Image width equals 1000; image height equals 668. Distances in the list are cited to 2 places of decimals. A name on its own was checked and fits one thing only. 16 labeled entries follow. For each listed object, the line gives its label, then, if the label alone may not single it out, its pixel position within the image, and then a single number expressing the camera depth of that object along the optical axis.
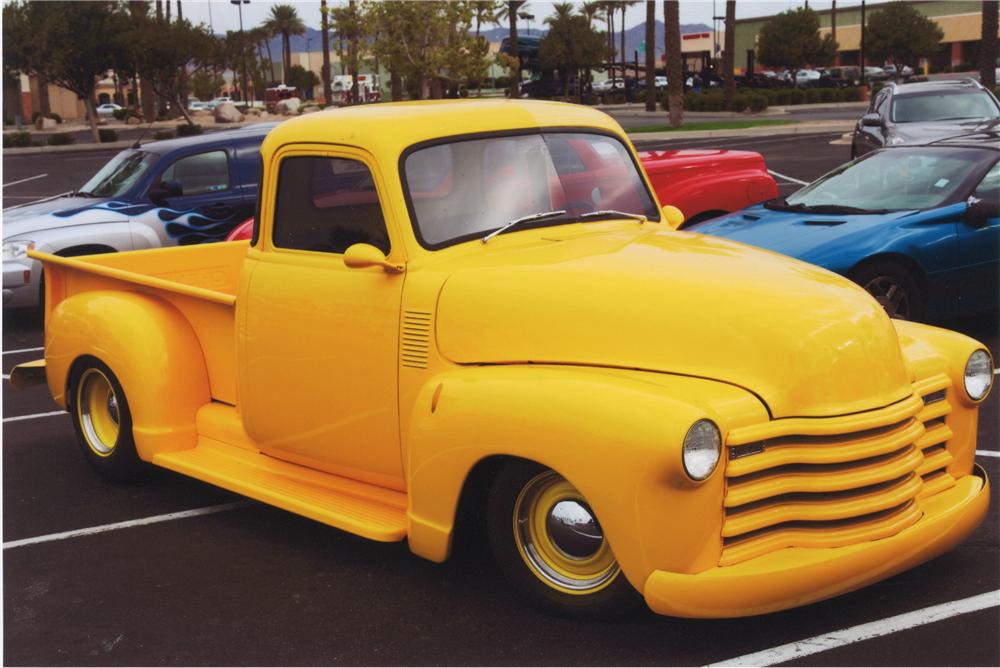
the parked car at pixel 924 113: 16.94
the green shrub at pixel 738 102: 43.88
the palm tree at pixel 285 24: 116.88
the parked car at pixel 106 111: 86.78
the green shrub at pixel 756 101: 43.53
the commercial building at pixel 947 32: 80.94
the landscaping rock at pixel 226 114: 59.26
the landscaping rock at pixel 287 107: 67.56
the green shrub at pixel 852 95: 51.66
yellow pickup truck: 4.04
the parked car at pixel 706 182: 11.37
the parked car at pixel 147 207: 11.27
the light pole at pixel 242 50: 81.94
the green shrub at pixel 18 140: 43.94
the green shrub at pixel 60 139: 44.16
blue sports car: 8.45
